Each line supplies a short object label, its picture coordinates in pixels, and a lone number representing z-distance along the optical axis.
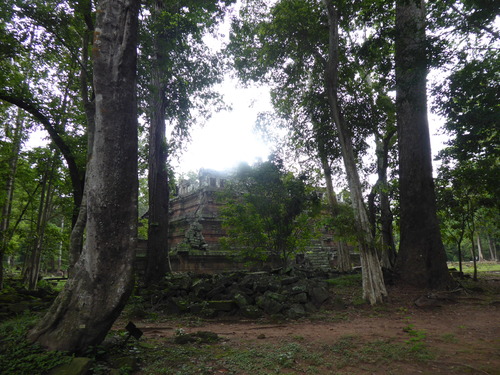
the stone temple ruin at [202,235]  14.45
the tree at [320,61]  8.65
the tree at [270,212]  10.83
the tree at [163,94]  7.64
